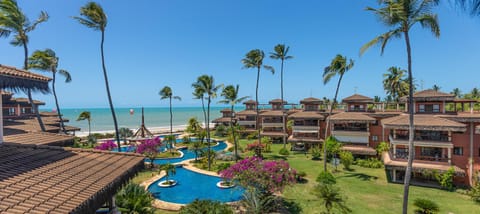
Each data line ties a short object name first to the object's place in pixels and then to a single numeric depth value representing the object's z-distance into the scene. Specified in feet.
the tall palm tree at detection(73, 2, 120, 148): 59.93
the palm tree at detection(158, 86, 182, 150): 168.76
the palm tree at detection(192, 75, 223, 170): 87.66
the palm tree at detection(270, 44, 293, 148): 114.42
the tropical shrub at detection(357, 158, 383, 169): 86.13
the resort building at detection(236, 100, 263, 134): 166.30
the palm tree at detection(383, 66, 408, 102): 138.51
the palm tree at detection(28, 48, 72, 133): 73.82
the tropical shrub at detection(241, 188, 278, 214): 43.68
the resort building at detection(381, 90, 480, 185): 64.54
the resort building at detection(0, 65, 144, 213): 12.14
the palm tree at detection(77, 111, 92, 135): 135.90
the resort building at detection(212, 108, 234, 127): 187.93
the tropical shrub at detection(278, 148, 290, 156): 105.19
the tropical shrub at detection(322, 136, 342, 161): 86.28
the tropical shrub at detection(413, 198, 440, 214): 45.09
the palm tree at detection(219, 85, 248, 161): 102.42
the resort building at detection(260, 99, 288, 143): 142.67
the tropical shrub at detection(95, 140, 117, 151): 84.13
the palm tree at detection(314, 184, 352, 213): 42.19
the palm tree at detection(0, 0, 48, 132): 56.59
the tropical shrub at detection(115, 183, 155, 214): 36.47
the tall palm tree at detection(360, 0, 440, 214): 40.65
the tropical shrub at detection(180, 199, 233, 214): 37.55
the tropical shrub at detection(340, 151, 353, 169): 81.97
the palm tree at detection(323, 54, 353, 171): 71.00
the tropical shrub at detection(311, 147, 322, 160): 99.66
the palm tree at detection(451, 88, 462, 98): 226.99
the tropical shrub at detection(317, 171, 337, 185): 62.56
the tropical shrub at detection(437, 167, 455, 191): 61.82
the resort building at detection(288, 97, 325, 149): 115.85
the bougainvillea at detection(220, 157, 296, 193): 46.44
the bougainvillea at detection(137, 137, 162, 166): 81.46
